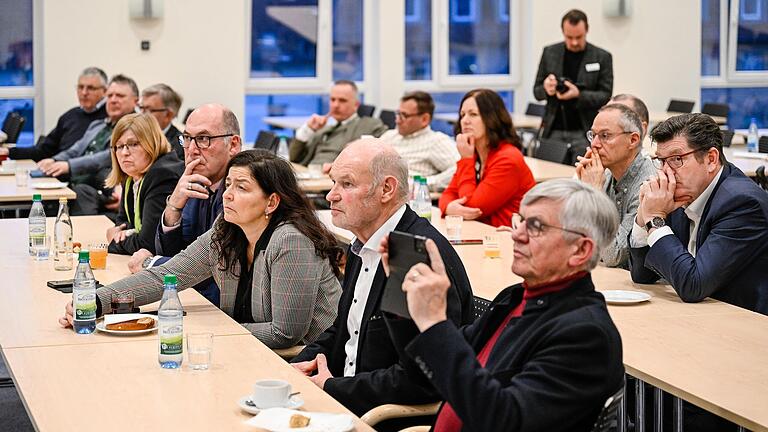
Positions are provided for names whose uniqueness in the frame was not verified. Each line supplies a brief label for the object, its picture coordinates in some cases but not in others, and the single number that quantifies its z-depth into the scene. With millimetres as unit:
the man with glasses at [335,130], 8805
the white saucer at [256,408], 2668
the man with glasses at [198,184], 4629
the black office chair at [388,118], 10656
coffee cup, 2691
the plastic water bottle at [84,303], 3502
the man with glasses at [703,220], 3814
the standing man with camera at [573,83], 9672
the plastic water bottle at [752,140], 9023
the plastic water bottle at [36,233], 4930
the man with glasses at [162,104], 7660
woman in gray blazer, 3754
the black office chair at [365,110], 10800
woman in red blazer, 5961
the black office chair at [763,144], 8414
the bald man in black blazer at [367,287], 3158
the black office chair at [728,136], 8750
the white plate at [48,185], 7135
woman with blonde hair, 5023
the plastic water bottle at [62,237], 4735
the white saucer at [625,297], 3797
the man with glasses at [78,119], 9125
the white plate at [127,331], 3477
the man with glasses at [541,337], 2260
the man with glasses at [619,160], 4762
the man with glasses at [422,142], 7805
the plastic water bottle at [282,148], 8922
